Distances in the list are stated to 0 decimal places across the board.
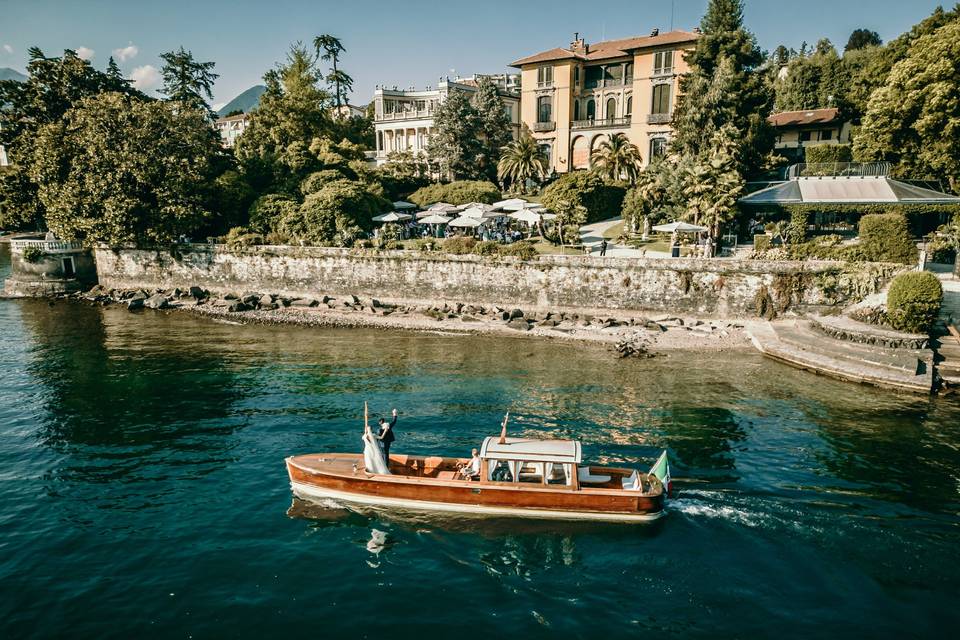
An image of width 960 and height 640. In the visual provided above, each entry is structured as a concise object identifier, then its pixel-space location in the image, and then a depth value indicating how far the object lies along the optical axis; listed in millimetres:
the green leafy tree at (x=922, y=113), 37469
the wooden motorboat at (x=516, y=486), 15305
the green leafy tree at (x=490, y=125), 63312
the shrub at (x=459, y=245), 40938
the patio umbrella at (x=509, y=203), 48375
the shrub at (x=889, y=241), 33688
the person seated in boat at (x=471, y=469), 16031
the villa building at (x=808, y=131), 54656
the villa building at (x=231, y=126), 110188
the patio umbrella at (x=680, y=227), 37594
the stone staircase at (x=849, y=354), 25750
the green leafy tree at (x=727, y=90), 45719
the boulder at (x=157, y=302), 43812
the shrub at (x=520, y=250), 39594
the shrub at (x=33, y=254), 48000
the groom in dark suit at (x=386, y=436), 16828
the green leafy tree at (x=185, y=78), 66812
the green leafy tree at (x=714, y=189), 38500
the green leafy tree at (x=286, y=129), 55031
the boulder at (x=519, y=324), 36434
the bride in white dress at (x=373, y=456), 16219
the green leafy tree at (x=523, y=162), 58938
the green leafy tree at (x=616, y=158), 55469
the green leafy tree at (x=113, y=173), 45094
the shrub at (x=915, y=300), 26812
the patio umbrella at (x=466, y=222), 44469
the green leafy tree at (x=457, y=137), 61344
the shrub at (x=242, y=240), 46562
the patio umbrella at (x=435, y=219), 45031
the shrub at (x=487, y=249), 40375
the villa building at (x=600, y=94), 59281
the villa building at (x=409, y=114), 71062
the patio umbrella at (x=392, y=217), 47344
